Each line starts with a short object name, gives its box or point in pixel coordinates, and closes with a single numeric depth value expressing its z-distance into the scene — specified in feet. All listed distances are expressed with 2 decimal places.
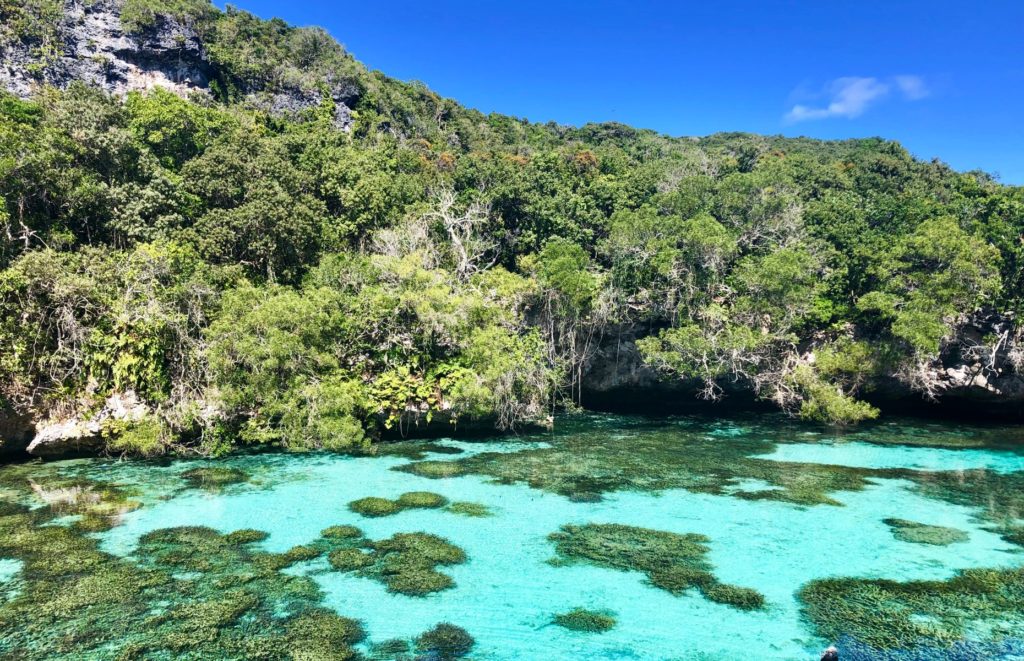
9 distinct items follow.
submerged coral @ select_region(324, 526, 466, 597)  30.60
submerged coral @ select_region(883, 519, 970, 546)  37.01
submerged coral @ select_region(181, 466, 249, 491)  45.47
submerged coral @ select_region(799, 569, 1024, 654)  26.32
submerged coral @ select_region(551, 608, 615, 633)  26.96
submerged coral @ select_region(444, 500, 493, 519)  41.01
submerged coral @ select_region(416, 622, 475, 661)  24.64
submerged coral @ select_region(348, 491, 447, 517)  40.81
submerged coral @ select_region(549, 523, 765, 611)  30.37
